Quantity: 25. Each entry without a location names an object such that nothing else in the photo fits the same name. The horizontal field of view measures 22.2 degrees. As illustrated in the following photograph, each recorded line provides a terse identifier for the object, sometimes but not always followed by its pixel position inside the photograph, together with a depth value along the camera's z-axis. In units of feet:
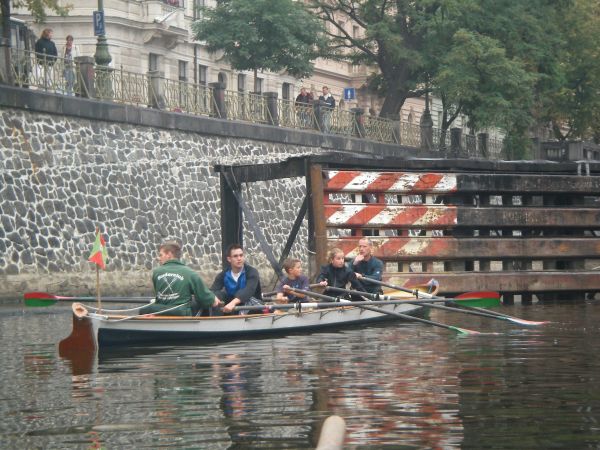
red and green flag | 60.08
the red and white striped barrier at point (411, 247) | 78.74
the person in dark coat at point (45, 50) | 105.50
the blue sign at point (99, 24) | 121.29
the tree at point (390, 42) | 172.86
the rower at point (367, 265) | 73.72
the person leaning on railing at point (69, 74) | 108.58
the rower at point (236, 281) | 62.85
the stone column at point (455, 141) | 181.57
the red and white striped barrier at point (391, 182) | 77.56
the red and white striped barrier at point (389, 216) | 77.30
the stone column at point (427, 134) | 174.19
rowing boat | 55.42
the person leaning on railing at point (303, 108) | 146.10
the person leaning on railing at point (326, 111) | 149.48
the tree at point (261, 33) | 166.81
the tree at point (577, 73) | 179.83
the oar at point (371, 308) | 64.40
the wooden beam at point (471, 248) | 78.69
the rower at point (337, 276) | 72.13
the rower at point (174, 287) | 58.54
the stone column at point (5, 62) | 101.76
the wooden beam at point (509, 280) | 79.24
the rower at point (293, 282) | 67.67
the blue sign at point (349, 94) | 198.08
